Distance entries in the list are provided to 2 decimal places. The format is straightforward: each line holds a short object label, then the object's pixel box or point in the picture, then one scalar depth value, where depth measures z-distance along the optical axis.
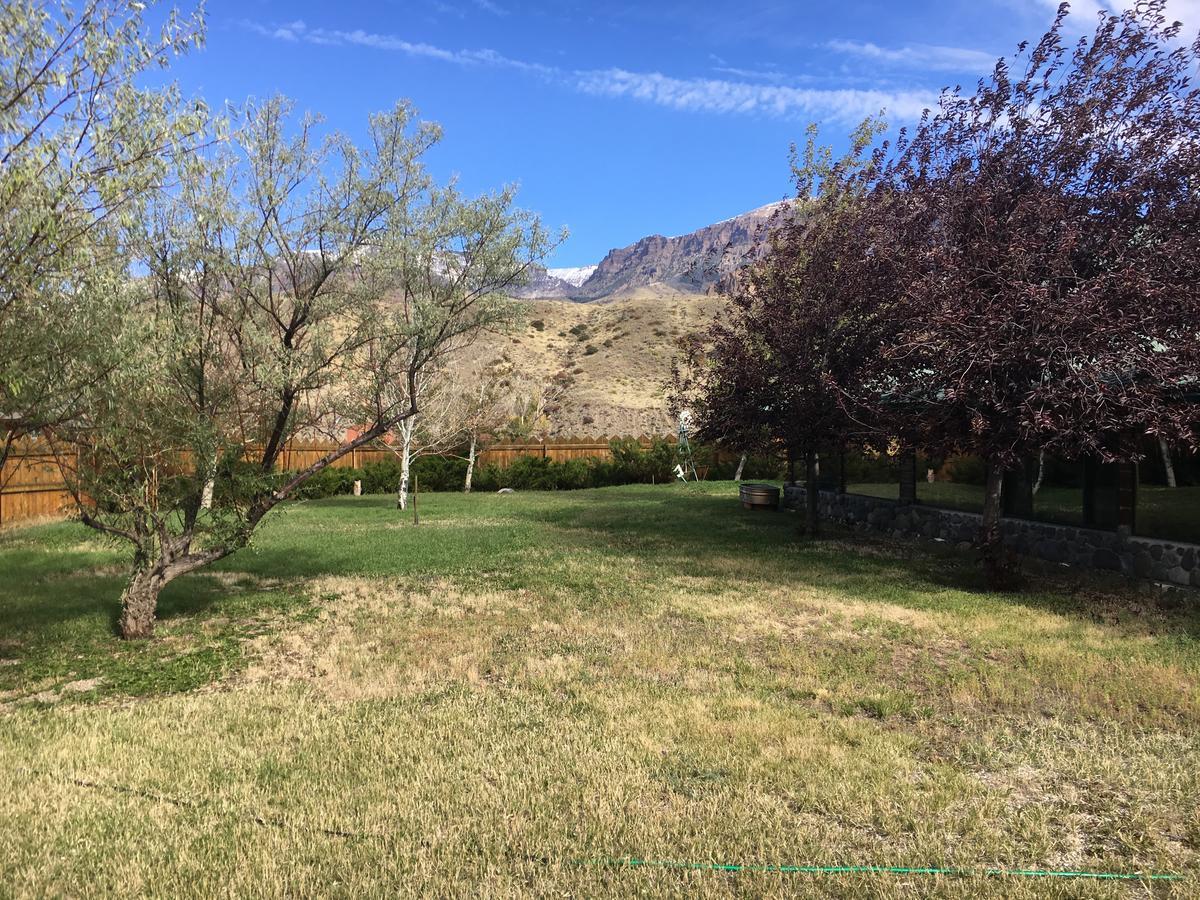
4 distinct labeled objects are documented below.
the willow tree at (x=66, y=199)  4.44
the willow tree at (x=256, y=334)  6.56
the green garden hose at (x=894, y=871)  3.05
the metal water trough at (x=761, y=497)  17.53
